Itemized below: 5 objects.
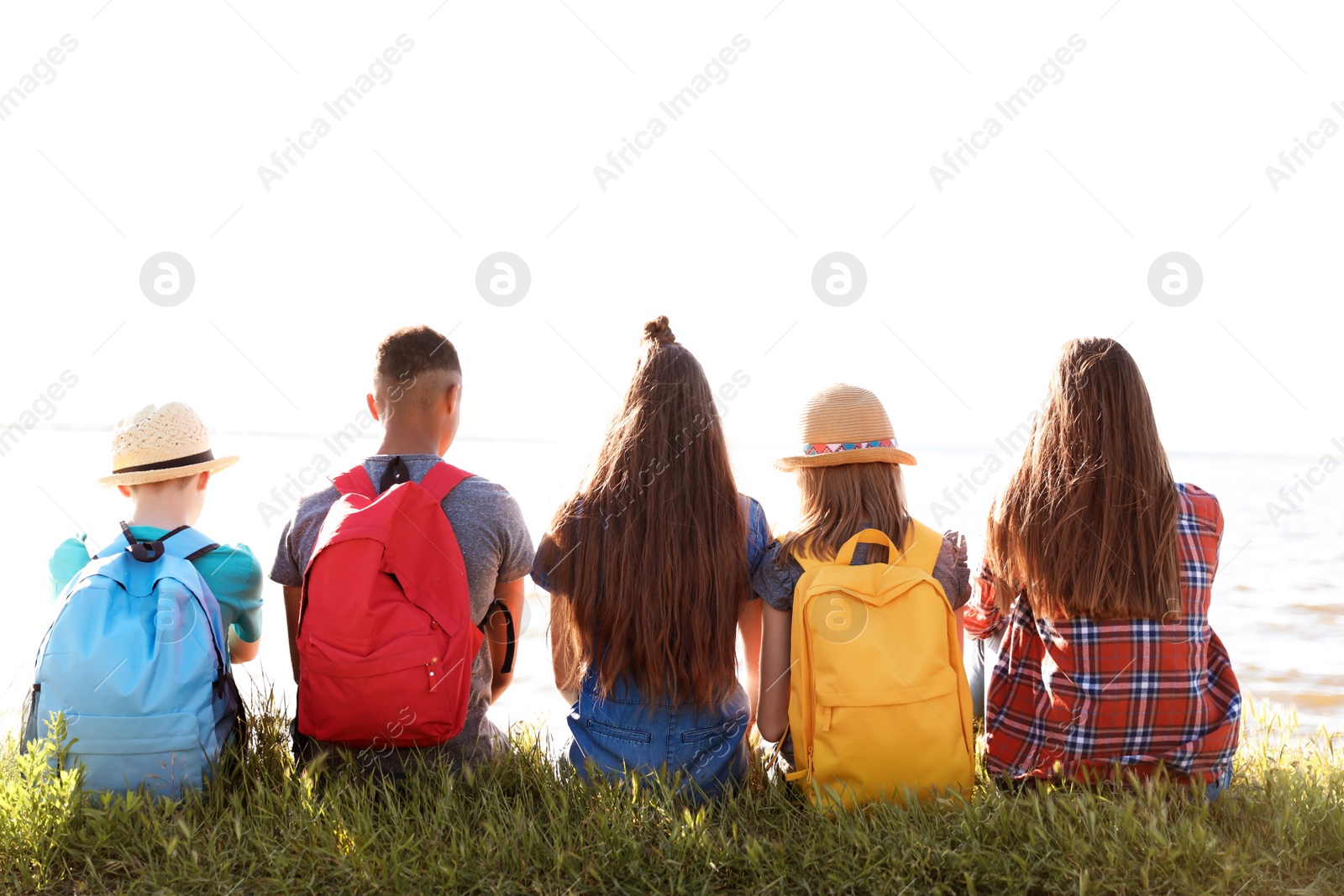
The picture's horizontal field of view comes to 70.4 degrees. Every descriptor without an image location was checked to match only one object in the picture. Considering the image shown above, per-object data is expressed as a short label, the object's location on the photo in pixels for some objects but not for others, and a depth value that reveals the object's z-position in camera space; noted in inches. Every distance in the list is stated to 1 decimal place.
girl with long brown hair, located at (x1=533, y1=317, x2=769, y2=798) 105.7
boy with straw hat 111.9
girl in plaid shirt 105.4
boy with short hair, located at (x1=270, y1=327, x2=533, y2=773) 109.4
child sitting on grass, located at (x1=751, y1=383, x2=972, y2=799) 101.0
